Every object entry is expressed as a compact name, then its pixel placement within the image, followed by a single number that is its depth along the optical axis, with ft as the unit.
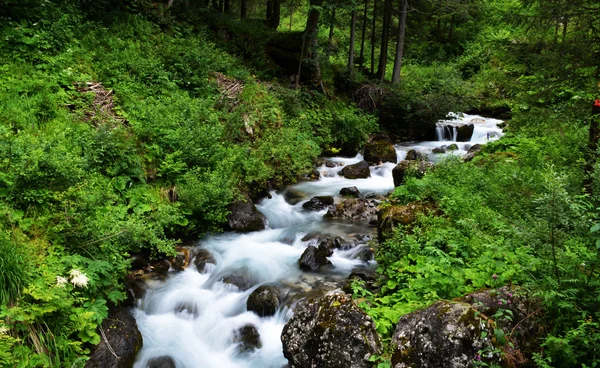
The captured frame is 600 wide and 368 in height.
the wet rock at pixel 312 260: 26.84
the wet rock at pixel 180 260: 25.82
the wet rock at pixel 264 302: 22.47
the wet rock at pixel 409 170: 33.12
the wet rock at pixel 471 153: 41.82
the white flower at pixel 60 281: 16.29
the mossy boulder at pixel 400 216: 23.88
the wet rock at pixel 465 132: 60.34
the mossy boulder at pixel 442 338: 13.56
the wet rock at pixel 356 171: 46.51
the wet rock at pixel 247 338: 20.69
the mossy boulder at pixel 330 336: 14.97
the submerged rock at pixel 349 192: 40.29
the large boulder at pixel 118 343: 16.98
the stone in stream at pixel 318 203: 37.32
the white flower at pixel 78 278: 16.84
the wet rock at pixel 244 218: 31.58
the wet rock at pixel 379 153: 51.52
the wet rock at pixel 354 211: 35.29
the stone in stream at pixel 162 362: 18.97
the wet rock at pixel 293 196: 39.22
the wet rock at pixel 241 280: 25.13
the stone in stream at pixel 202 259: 26.32
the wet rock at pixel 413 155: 50.26
